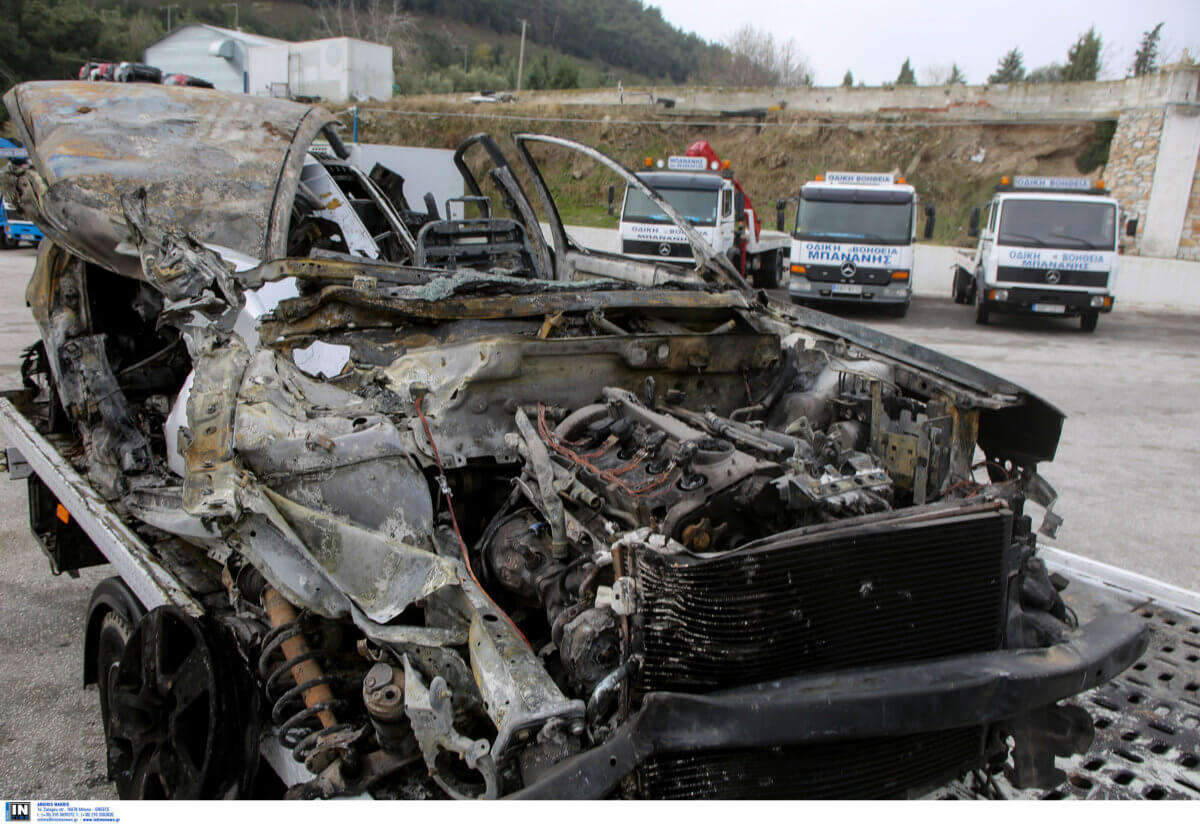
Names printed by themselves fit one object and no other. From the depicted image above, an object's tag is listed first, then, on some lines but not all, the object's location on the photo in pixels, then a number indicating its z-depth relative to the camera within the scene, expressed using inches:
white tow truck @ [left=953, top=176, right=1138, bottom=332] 502.6
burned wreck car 75.4
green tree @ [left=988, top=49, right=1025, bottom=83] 1525.6
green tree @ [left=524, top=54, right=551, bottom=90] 1539.1
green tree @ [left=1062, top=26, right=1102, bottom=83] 1160.8
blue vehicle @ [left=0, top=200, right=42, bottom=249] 753.4
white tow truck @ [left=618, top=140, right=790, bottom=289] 550.9
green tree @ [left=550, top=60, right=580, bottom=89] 1429.6
